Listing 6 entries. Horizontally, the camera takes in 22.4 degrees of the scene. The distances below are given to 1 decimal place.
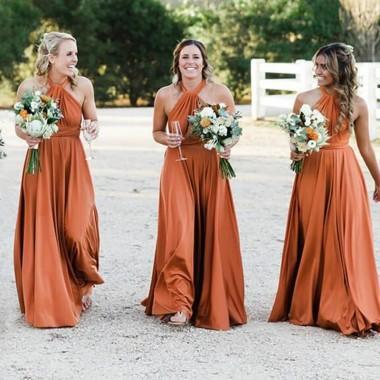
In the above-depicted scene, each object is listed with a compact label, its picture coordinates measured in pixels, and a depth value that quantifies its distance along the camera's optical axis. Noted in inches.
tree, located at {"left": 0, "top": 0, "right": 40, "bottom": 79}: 1055.5
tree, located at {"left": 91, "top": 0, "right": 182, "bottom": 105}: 1123.9
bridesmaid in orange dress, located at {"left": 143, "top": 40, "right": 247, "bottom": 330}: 259.3
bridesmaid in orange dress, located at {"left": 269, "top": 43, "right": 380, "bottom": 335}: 251.9
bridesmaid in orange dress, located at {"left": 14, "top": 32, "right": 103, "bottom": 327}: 262.1
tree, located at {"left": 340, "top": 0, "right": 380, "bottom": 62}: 1093.1
